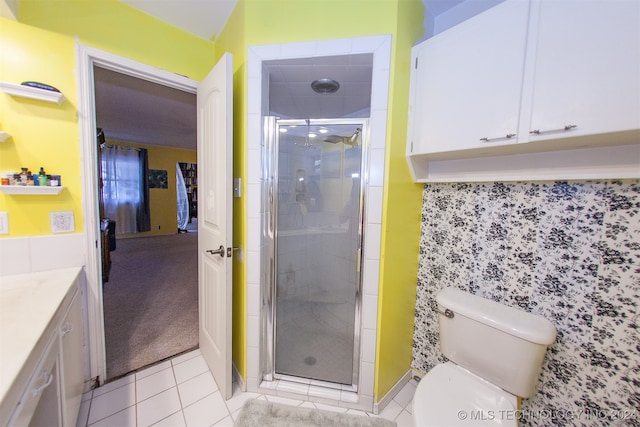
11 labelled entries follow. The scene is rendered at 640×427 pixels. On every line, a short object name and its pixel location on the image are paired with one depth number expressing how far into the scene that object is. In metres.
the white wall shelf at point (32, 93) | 1.13
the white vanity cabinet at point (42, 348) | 0.64
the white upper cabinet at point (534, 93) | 0.81
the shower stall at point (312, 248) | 1.55
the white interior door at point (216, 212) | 1.37
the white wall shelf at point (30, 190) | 1.16
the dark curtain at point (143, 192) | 5.46
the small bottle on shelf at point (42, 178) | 1.25
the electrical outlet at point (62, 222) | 1.33
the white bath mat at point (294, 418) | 1.31
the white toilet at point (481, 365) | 1.01
